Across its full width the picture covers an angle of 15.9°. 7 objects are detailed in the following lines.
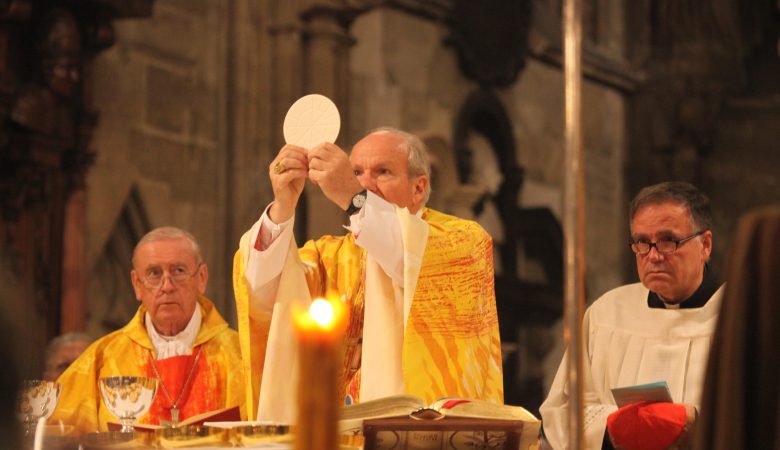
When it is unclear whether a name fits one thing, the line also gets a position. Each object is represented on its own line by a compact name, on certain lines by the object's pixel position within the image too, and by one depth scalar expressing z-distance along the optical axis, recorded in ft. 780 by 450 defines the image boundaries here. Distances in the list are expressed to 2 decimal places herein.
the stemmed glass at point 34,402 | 28.08
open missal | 24.43
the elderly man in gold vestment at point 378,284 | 30.87
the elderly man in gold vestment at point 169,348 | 36.39
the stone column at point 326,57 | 66.14
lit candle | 12.50
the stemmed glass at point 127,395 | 27.84
